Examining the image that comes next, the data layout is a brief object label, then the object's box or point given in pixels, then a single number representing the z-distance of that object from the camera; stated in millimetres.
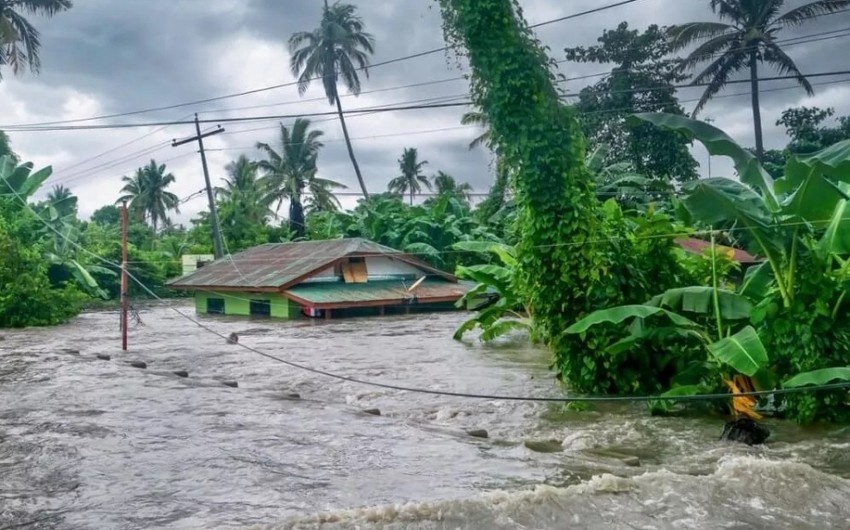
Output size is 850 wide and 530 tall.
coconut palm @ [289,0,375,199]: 42125
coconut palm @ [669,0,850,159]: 31453
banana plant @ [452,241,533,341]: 17141
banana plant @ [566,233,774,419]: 10172
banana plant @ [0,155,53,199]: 30281
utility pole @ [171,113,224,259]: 37062
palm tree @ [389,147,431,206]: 61125
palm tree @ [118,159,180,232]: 59188
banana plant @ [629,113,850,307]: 9453
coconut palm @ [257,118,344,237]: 45719
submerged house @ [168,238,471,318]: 29438
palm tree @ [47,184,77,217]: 36281
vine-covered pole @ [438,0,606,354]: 12125
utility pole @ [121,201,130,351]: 19152
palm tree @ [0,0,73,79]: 27297
